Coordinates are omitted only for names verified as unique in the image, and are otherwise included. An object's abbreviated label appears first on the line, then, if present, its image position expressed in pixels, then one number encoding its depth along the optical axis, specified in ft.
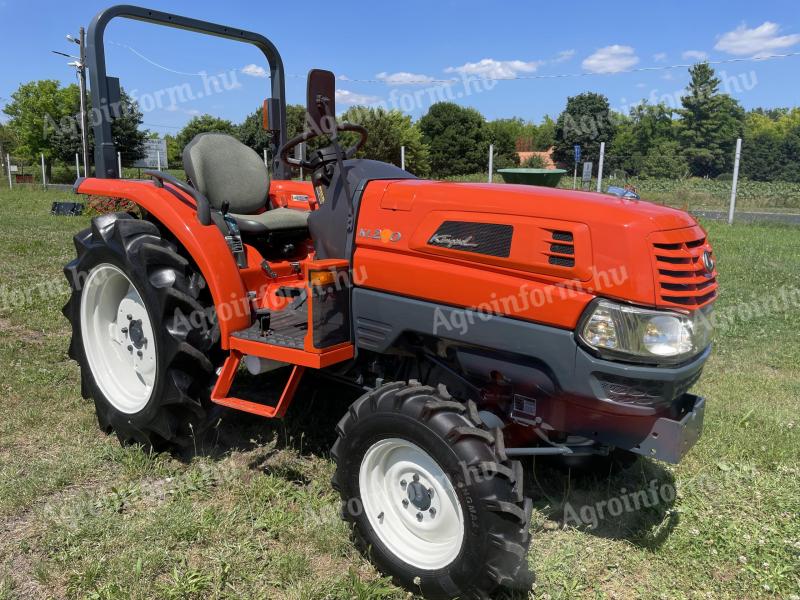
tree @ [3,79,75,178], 118.42
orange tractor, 7.07
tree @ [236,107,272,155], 110.93
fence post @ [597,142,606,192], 45.63
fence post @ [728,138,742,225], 44.47
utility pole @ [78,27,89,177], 60.08
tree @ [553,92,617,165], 97.60
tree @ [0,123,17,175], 140.32
